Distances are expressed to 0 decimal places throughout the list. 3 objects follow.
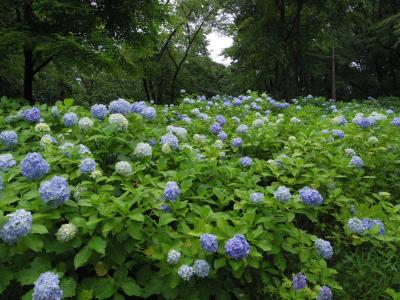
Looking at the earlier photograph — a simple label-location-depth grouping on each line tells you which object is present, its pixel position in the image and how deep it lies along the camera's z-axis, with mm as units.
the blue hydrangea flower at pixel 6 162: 2395
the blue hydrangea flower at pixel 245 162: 3193
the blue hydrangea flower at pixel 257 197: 2402
